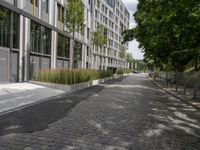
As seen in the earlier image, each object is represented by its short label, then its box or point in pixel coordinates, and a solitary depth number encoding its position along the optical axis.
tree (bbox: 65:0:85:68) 14.67
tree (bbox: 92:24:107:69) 22.66
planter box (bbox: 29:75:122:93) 10.23
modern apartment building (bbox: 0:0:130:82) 11.25
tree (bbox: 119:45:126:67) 44.93
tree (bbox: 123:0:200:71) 7.29
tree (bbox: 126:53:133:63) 60.59
